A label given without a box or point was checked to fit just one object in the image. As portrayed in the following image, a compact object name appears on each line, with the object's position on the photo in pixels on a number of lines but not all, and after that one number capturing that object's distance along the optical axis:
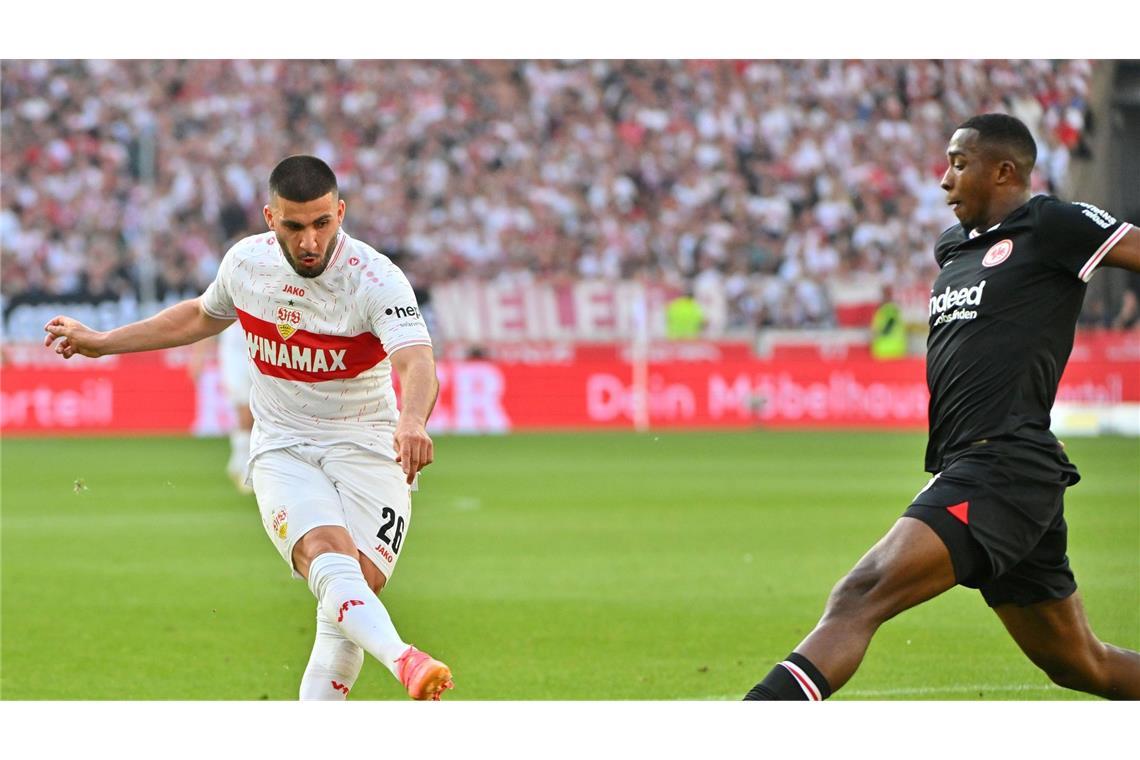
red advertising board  53.06
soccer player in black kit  10.73
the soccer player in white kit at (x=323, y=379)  12.12
